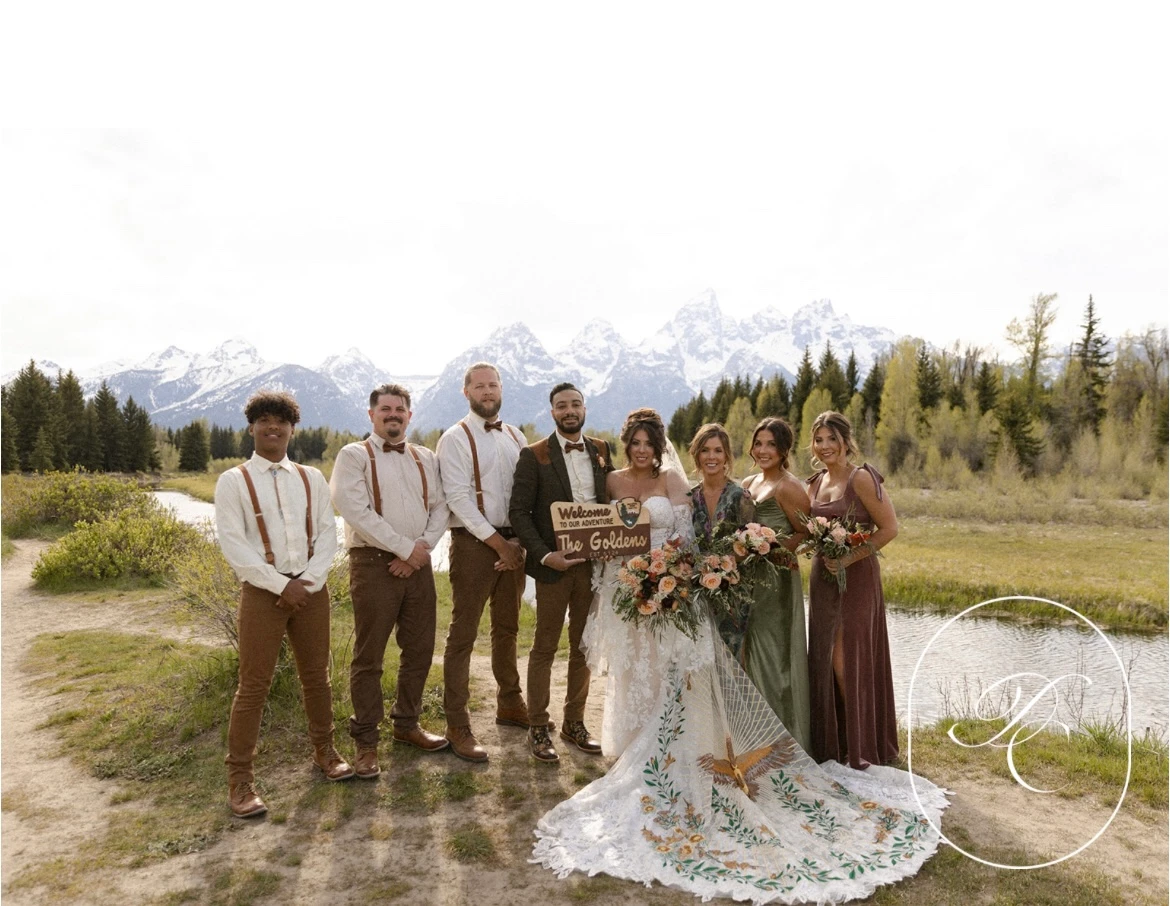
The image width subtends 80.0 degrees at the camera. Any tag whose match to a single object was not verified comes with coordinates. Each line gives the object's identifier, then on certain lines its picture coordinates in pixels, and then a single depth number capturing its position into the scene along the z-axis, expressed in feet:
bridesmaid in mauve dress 17.61
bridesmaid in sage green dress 17.51
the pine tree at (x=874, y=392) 174.91
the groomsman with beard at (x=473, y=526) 18.11
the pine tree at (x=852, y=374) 191.93
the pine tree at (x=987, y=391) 150.61
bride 16.74
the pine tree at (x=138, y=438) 187.62
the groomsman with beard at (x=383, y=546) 17.01
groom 17.93
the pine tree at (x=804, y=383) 193.77
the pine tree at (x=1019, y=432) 130.93
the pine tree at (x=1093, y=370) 141.18
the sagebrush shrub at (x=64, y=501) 63.16
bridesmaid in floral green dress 16.85
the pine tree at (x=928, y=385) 159.63
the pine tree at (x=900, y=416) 148.36
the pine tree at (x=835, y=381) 181.57
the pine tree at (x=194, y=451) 246.06
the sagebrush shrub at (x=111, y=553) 43.45
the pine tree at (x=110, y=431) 179.22
